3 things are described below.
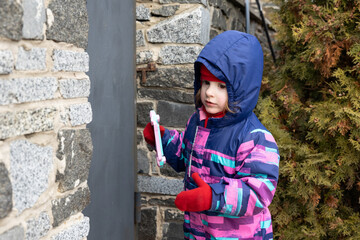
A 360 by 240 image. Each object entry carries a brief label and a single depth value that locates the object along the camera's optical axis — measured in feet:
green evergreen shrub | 9.49
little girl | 5.81
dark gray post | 7.26
